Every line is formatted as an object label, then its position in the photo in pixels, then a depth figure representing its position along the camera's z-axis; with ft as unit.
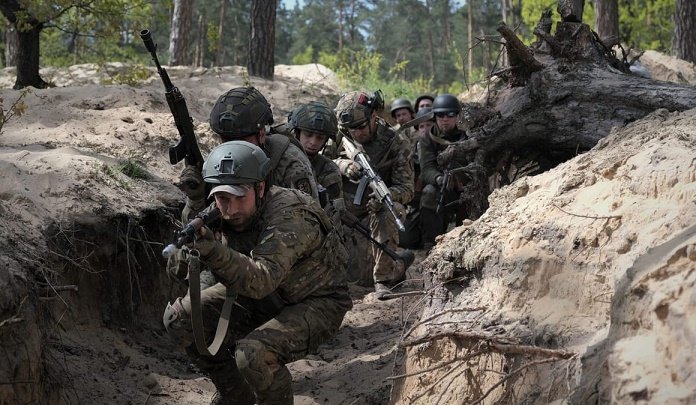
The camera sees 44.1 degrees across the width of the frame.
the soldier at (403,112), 41.08
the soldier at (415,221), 35.40
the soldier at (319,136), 25.19
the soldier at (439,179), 33.63
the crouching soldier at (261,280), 15.83
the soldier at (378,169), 30.19
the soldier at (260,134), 20.26
